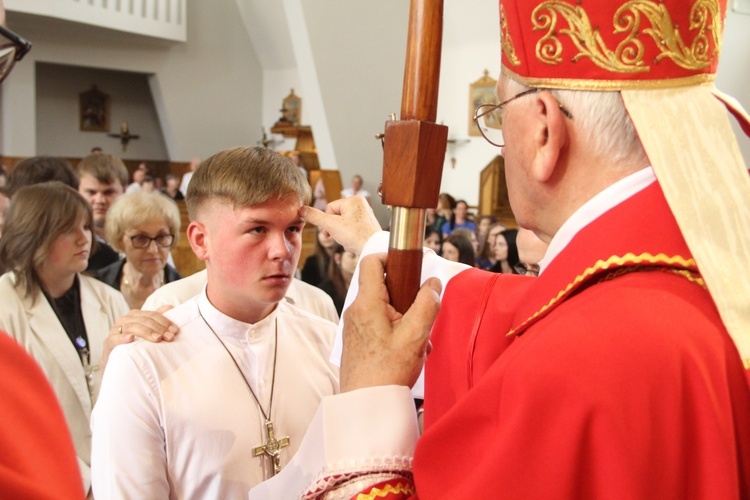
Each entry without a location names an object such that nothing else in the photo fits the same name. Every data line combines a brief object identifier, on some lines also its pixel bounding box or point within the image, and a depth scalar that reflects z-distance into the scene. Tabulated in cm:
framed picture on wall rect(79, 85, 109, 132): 1855
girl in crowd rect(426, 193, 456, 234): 1030
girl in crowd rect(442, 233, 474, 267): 562
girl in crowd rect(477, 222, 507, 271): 631
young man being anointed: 178
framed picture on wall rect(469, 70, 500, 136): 1441
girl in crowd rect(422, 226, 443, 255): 672
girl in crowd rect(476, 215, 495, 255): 926
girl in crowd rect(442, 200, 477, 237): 1040
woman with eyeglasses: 384
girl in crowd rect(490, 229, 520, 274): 584
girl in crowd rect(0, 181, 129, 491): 312
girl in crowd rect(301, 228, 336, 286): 560
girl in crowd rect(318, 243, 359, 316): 502
